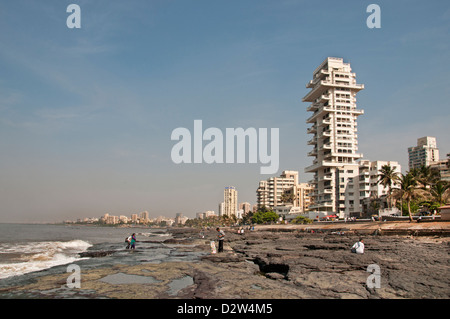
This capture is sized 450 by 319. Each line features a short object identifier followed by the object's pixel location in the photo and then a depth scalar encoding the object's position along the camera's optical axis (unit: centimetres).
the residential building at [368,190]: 8494
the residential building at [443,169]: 11794
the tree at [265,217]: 11667
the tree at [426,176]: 6292
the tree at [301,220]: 8242
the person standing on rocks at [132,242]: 3108
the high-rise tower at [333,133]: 9288
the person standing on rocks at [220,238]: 2282
